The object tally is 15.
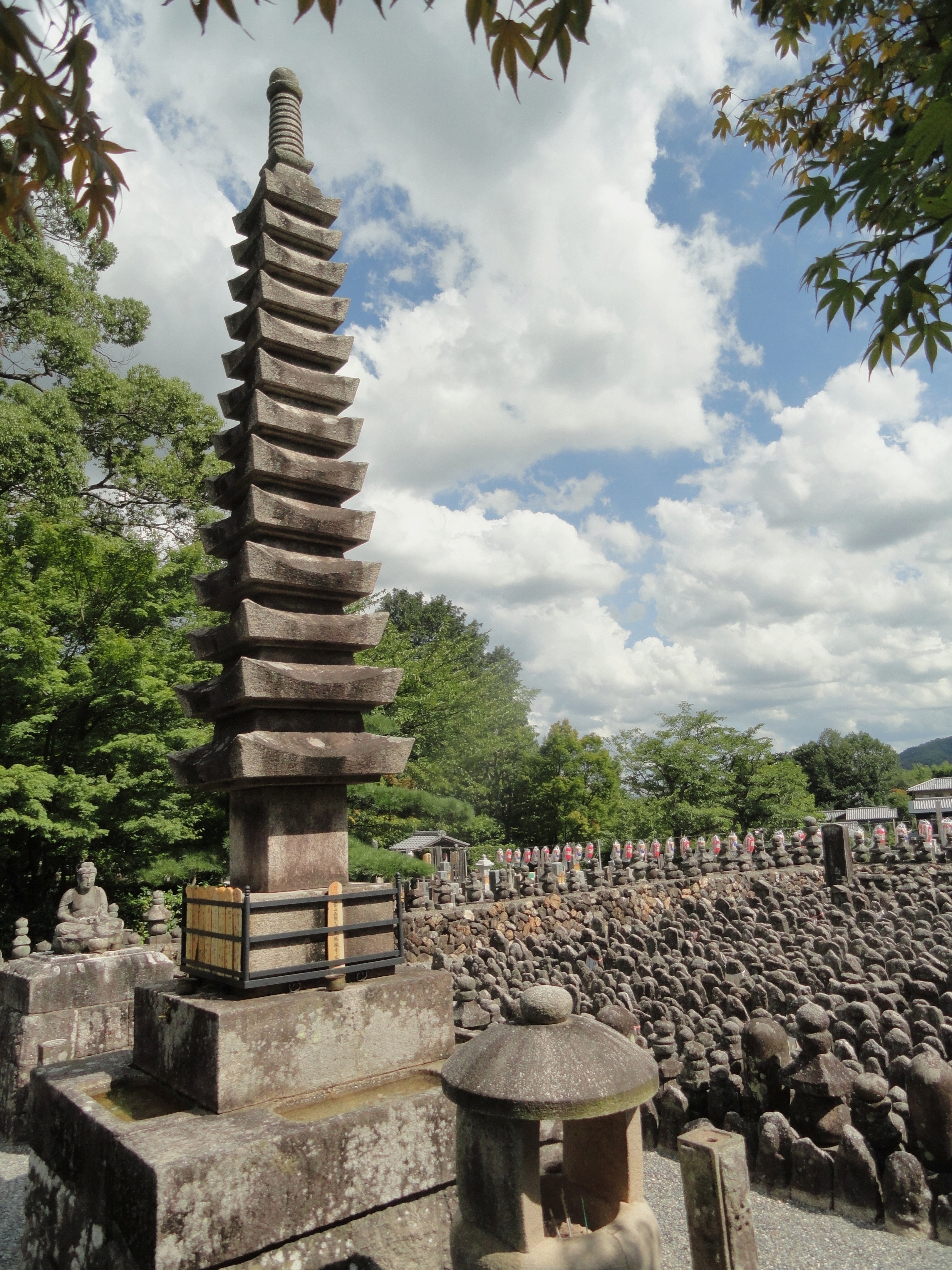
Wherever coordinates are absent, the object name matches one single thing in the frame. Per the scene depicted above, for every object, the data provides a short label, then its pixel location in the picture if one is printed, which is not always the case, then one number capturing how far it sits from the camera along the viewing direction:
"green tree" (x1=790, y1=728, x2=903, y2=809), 55.78
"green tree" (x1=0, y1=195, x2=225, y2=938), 14.15
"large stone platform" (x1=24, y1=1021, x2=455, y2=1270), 3.04
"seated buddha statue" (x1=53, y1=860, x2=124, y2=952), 7.64
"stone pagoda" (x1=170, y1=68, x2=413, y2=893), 4.48
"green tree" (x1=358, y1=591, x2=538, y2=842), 20.64
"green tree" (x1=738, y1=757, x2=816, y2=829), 30.84
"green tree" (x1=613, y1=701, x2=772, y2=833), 30.84
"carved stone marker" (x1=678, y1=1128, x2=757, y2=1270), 3.46
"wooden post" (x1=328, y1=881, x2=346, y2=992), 4.15
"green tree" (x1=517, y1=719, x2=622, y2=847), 33.62
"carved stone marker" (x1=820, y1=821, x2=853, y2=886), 18.77
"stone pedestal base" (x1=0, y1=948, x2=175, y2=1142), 6.67
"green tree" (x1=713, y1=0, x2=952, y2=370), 2.09
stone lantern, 2.68
